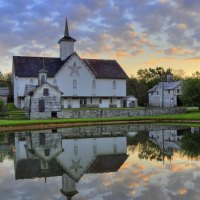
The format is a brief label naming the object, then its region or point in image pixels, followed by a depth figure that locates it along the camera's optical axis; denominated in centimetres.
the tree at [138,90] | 7773
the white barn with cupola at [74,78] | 4934
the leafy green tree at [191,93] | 4875
